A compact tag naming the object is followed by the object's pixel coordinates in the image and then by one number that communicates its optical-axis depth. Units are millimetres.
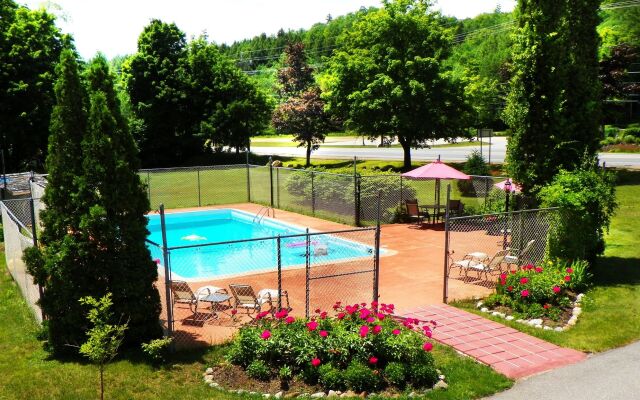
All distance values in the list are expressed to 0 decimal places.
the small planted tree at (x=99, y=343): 6379
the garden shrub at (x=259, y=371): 7887
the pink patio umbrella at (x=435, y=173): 19703
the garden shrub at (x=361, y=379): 7523
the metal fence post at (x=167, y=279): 8539
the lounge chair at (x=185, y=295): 10820
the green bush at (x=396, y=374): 7629
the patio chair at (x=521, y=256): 13039
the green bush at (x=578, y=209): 12805
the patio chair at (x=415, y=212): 21297
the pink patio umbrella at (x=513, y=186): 14659
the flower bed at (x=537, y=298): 10664
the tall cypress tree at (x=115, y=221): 8781
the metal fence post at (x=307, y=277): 9866
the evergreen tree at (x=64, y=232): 8672
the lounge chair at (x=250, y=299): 10562
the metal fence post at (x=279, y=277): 9684
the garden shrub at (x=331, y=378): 7586
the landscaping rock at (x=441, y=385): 7735
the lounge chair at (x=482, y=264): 13178
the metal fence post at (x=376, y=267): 10273
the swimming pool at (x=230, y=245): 17500
